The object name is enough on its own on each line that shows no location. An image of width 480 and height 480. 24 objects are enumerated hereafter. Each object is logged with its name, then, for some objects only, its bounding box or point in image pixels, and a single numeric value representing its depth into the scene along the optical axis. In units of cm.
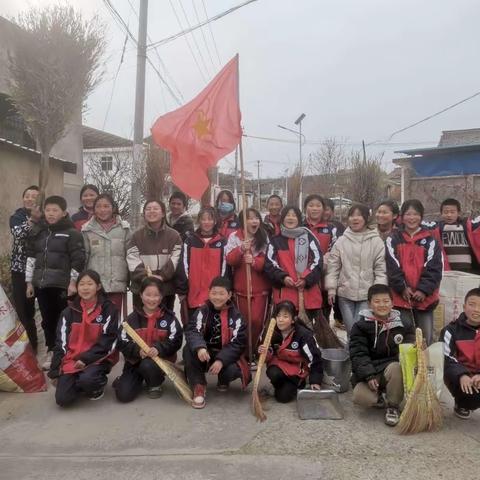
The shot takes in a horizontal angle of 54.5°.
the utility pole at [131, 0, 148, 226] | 904
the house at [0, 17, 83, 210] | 927
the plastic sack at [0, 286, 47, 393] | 381
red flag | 421
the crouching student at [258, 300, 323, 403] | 373
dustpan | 344
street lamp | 2519
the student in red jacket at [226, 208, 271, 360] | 438
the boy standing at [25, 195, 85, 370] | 439
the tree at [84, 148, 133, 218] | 1341
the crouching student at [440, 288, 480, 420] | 337
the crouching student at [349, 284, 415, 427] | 343
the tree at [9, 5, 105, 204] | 784
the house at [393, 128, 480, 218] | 977
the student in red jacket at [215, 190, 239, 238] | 505
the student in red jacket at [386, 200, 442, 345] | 411
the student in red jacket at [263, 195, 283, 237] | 604
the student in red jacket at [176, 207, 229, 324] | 437
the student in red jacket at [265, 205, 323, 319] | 425
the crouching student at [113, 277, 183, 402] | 378
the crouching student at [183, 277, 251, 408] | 374
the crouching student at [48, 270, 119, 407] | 367
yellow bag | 331
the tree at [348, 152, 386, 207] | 1822
